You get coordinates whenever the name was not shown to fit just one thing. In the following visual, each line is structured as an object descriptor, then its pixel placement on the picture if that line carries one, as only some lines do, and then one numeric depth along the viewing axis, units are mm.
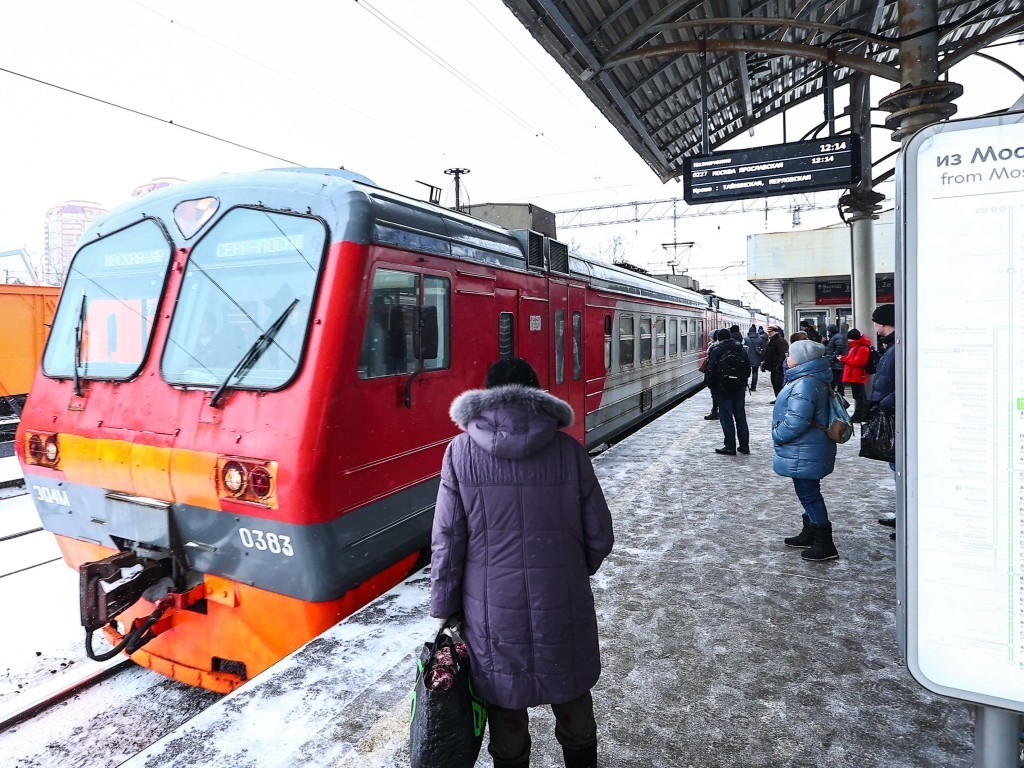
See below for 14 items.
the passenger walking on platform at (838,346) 12317
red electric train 3459
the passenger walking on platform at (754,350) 15797
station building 18331
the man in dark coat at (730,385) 8203
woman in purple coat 2094
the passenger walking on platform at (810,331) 9211
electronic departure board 8289
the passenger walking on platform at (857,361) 9750
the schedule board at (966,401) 1479
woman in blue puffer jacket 4531
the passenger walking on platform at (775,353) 12406
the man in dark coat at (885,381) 4855
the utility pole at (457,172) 22678
